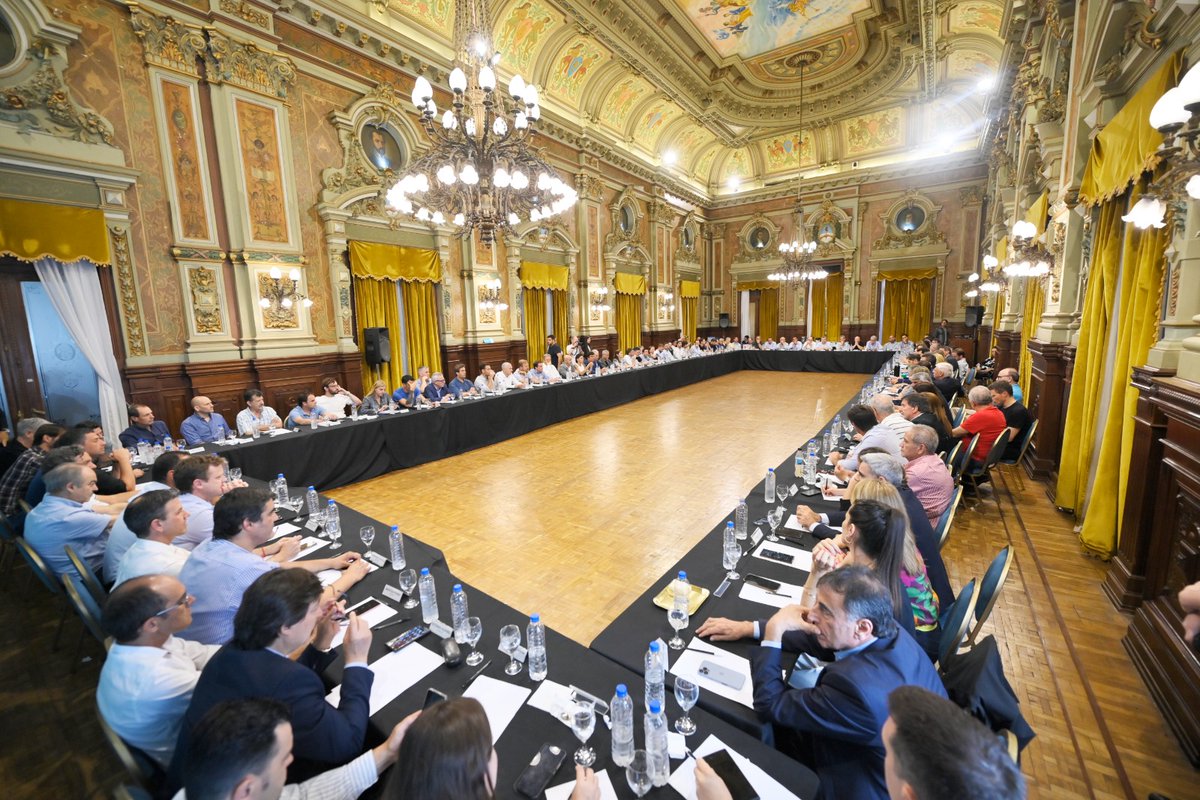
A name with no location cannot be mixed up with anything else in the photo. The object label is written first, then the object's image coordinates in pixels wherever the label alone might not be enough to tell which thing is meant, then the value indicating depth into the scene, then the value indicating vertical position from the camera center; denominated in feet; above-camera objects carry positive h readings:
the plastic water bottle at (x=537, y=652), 5.41 -3.48
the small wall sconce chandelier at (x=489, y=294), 33.50 +2.97
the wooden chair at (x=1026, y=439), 15.89 -3.81
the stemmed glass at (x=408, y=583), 7.02 -3.48
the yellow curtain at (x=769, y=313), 59.93 +2.00
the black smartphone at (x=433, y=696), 5.11 -3.72
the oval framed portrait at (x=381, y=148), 27.04 +10.79
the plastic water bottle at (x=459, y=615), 5.92 -3.33
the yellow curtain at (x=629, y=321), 48.85 +1.26
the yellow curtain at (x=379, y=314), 27.71 +1.55
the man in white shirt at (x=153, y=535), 7.27 -2.89
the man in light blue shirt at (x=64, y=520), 9.10 -3.19
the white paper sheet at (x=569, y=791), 4.07 -3.80
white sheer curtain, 17.95 +1.15
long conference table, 4.30 -3.74
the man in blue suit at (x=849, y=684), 4.23 -3.23
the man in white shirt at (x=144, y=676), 4.82 -3.29
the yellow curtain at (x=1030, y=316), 21.75 +0.31
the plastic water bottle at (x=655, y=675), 4.85 -3.50
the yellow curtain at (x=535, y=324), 39.47 +0.98
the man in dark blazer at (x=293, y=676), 4.42 -3.11
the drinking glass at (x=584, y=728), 4.37 -3.57
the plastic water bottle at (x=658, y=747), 4.13 -3.53
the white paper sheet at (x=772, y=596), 6.65 -3.68
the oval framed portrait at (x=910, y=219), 50.34 +11.04
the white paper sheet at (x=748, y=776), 4.01 -3.77
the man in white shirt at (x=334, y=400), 21.44 -2.58
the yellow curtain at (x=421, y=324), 30.30 +0.96
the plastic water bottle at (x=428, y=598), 6.48 -3.43
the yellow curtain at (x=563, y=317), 42.14 +1.57
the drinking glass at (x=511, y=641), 5.70 -3.53
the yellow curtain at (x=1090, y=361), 12.57 -1.09
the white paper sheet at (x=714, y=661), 5.17 -3.78
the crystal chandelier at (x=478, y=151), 14.94 +5.96
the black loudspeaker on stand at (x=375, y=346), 27.43 -0.32
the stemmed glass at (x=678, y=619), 5.99 -3.51
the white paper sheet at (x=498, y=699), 4.81 -3.74
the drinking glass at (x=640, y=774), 4.08 -3.71
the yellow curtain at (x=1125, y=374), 10.32 -1.24
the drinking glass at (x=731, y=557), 7.51 -3.47
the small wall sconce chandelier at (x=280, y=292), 23.11 +2.47
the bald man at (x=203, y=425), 16.85 -2.79
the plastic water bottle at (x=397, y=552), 7.80 -3.37
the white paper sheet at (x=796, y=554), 7.61 -3.64
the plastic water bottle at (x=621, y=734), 4.30 -3.50
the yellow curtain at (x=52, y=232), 16.71 +4.16
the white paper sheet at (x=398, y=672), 5.23 -3.74
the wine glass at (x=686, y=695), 4.75 -3.51
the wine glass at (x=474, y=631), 6.01 -3.59
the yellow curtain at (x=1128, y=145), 9.17 +3.78
